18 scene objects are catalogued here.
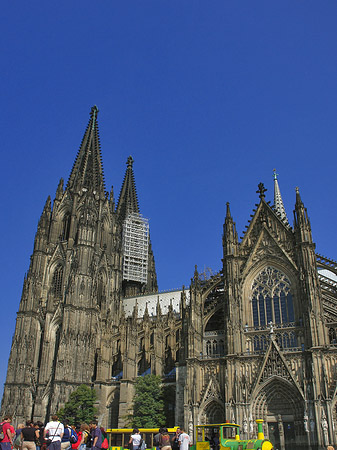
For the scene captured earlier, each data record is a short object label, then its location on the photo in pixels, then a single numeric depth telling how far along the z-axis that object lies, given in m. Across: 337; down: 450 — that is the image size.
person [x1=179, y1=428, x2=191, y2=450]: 14.38
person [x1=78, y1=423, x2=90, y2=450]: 13.66
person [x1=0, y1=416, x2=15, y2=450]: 12.19
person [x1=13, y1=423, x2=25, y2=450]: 15.30
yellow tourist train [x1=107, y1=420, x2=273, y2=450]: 19.59
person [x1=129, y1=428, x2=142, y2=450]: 14.98
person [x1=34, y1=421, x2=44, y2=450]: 13.77
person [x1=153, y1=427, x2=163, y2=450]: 14.22
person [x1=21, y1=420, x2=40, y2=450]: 12.45
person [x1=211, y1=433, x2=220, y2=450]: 21.95
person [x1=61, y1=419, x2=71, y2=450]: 13.49
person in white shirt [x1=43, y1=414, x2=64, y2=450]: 12.62
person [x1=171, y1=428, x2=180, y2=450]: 14.79
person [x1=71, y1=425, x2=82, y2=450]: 13.56
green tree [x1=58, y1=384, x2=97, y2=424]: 43.03
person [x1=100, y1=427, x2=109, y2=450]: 14.48
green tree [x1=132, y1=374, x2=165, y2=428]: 39.34
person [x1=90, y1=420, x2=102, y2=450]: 13.12
